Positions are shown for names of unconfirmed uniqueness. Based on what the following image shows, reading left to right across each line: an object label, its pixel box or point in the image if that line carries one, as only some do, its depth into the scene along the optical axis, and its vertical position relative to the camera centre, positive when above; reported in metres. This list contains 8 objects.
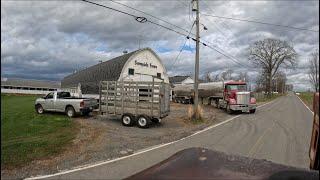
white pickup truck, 13.12 -0.94
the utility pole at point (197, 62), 13.91 +2.15
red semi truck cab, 18.18 -0.56
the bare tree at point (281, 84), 70.45 +3.36
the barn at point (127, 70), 19.95 +2.47
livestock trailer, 11.33 -0.63
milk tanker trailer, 18.23 -0.38
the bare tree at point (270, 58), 46.89 +8.35
